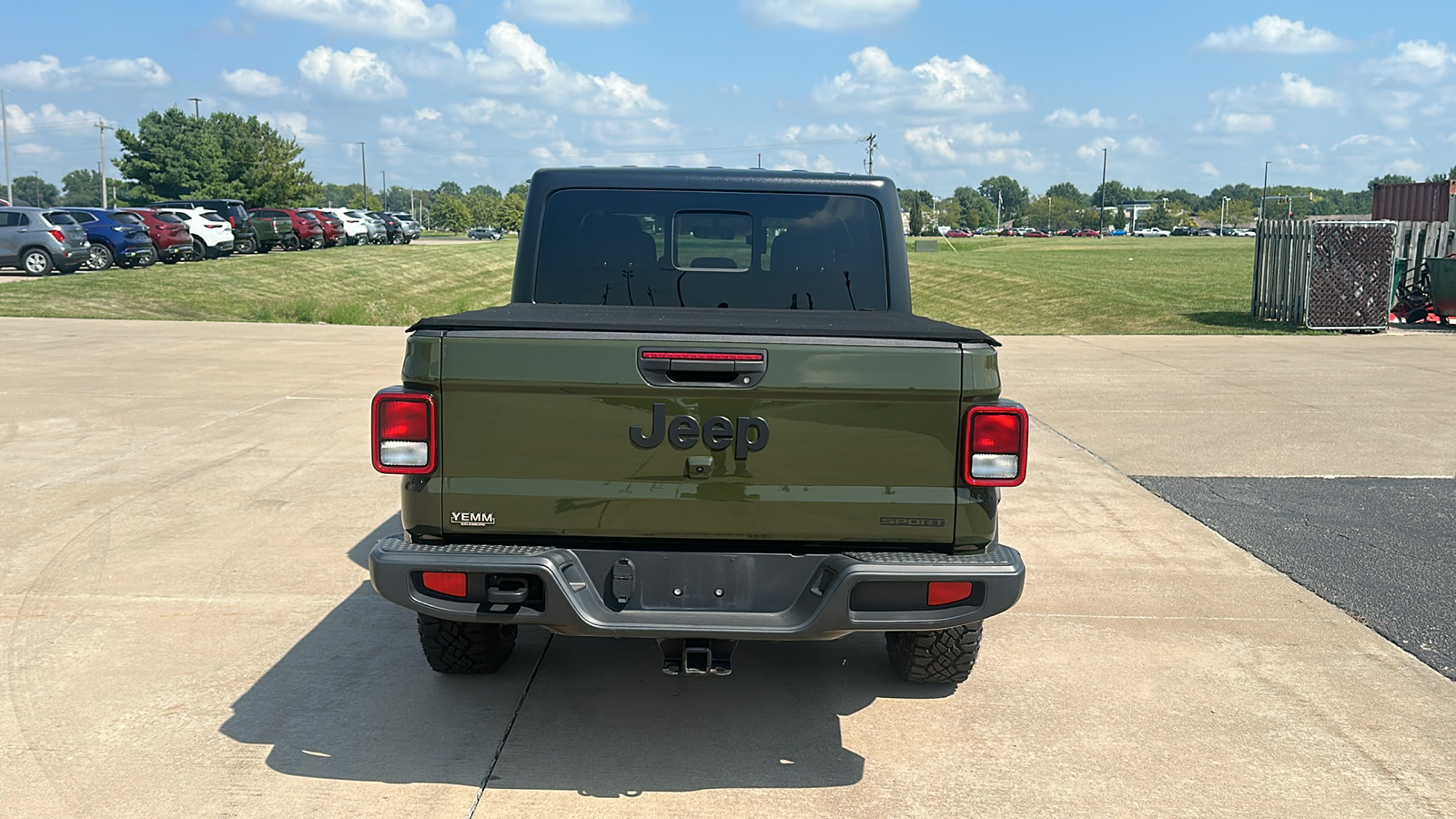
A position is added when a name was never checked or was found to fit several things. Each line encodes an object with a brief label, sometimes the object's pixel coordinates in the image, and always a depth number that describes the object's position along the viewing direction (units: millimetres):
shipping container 27094
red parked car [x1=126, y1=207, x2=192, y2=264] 32281
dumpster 21688
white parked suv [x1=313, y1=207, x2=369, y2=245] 52500
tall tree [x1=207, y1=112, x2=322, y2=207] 90500
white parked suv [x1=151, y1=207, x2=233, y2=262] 35062
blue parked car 29844
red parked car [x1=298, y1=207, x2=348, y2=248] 46188
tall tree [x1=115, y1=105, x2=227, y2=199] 86750
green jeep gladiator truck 3676
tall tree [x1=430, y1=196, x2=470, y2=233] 158125
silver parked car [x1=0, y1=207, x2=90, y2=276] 28000
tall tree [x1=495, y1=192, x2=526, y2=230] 149000
